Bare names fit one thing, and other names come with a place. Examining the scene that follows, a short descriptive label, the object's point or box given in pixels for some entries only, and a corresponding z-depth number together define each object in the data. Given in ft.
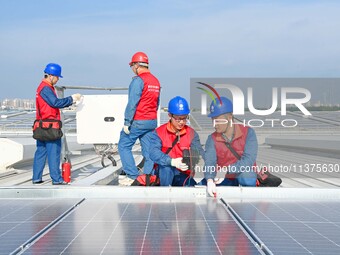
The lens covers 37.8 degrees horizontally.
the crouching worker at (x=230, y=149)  17.81
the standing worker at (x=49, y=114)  20.31
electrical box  27.73
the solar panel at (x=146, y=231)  9.20
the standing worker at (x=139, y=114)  19.56
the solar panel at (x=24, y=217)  9.91
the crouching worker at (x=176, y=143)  18.42
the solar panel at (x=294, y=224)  9.36
